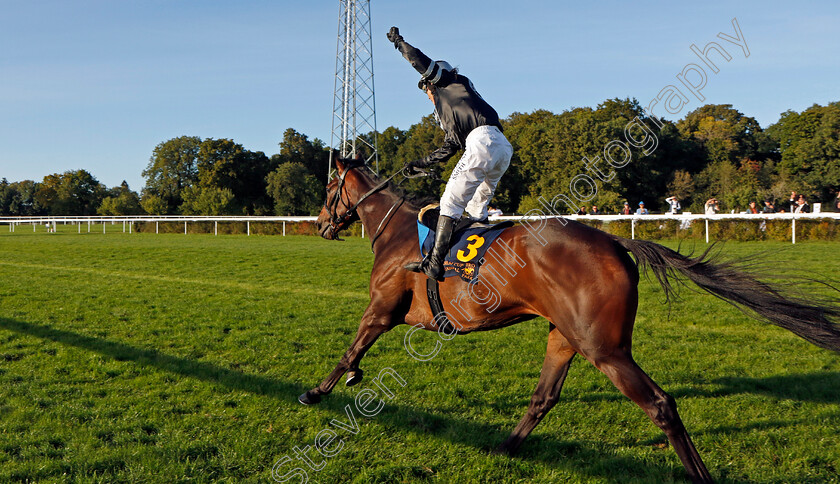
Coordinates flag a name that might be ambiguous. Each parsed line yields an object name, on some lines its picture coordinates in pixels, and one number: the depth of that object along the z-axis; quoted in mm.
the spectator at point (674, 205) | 19822
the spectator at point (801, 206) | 18750
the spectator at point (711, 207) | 19708
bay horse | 3031
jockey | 3699
